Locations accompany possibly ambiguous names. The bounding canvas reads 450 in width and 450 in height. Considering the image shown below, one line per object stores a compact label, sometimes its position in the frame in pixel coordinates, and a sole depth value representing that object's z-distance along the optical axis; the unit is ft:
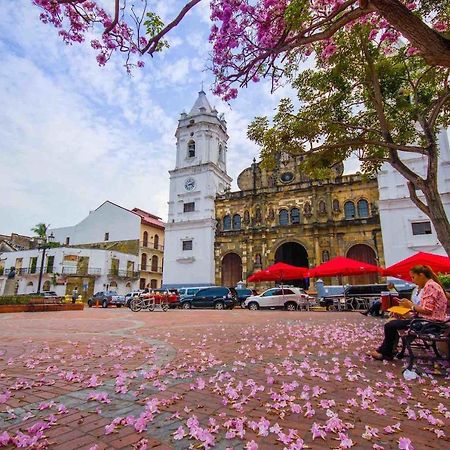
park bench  14.60
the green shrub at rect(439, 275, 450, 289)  37.32
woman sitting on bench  15.15
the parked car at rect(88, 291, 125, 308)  97.14
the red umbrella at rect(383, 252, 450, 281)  36.06
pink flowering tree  10.41
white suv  67.56
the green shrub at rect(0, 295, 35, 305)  61.57
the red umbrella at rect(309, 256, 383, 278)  55.26
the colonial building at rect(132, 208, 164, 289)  138.92
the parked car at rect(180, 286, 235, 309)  77.97
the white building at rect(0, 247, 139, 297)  124.47
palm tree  138.14
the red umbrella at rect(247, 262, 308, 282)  68.18
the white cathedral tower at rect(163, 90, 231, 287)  109.81
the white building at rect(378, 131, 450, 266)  81.61
